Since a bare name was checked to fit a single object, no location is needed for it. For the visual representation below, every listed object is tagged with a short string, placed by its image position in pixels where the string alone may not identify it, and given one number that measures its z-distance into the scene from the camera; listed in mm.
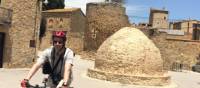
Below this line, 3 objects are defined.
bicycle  2746
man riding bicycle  2920
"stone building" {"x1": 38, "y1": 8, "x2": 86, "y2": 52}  22946
